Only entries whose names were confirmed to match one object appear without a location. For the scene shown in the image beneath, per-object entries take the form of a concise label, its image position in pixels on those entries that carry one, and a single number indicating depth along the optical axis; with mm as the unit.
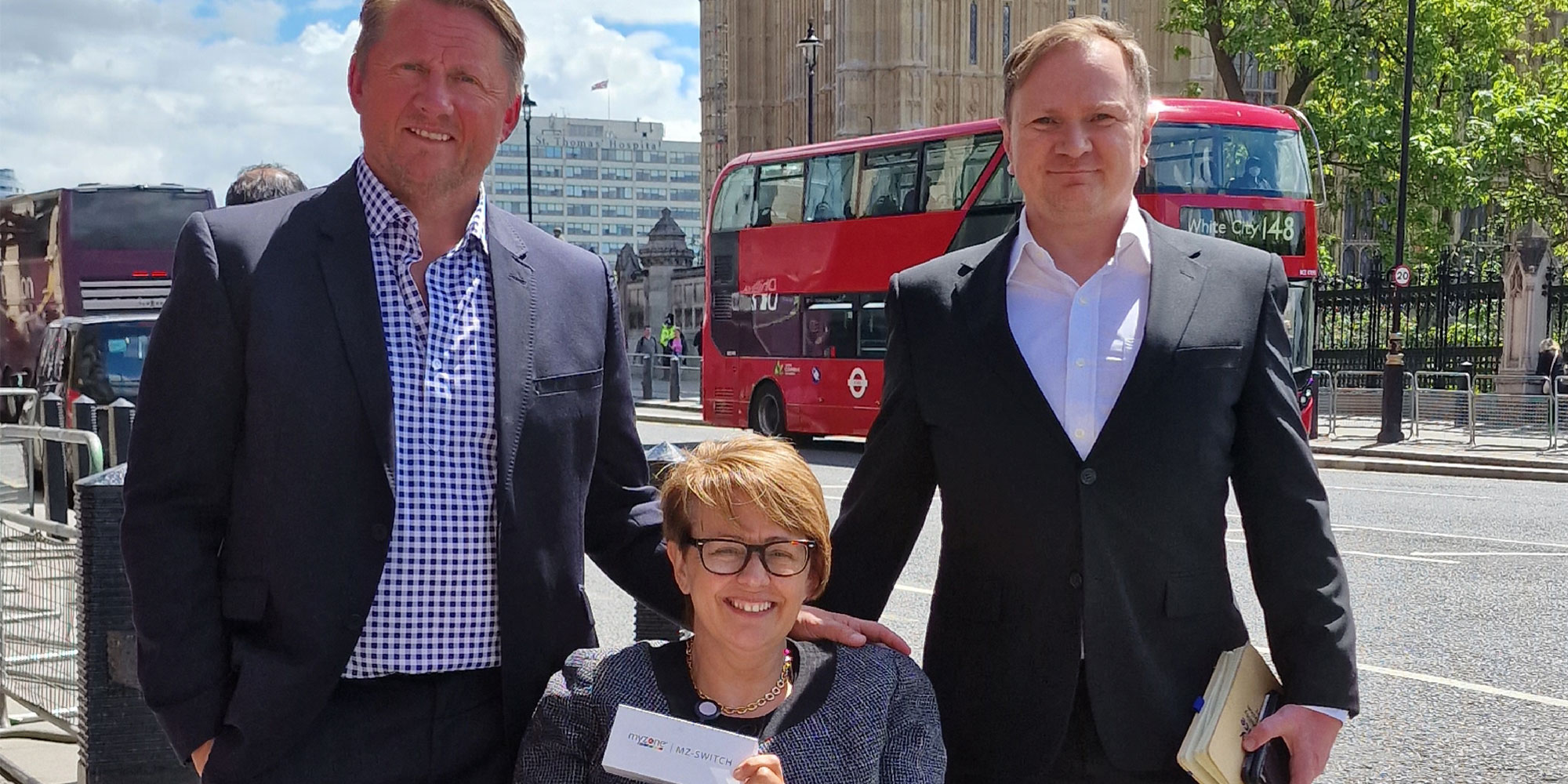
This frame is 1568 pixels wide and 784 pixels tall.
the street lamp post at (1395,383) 17961
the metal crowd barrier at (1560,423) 17125
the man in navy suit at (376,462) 2105
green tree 23344
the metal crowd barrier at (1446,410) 18375
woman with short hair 2211
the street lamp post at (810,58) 32025
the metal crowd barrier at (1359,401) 21047
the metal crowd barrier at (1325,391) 20406
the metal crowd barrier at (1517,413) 17438
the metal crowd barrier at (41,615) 4504
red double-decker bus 14859
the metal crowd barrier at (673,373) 28156
